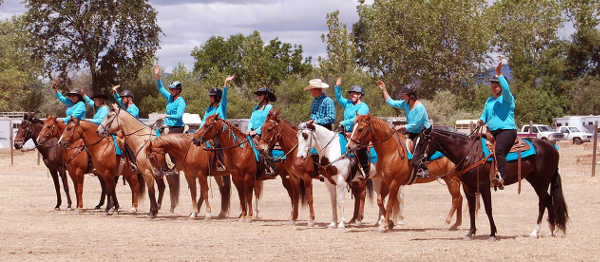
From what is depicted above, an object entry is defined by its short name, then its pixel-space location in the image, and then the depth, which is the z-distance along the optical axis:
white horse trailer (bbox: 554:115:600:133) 67.32
